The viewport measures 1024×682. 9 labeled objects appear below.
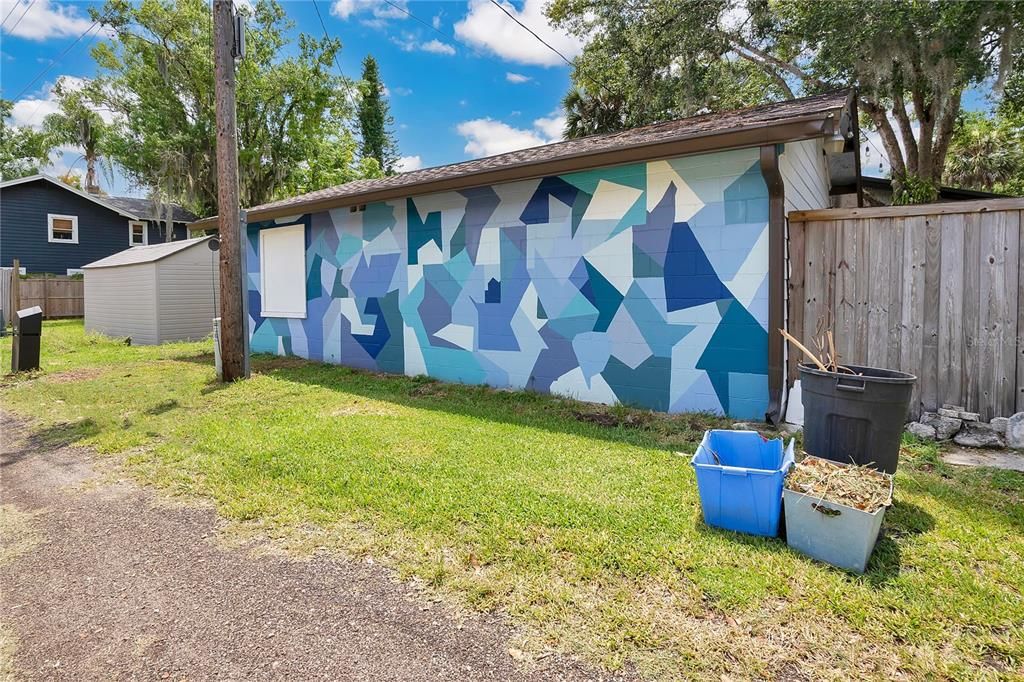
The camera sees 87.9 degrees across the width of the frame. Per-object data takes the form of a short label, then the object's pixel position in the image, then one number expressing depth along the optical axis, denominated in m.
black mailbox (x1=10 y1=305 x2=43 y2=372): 8.33
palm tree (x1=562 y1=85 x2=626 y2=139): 17.28
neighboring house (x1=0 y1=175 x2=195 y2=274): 19.72
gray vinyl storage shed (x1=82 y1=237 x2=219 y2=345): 12.48
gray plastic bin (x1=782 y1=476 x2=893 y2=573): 2.42
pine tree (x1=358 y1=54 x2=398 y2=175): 30.16
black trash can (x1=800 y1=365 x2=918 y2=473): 2.98
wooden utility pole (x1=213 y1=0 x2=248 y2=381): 6.76
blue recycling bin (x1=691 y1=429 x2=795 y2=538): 2.68
